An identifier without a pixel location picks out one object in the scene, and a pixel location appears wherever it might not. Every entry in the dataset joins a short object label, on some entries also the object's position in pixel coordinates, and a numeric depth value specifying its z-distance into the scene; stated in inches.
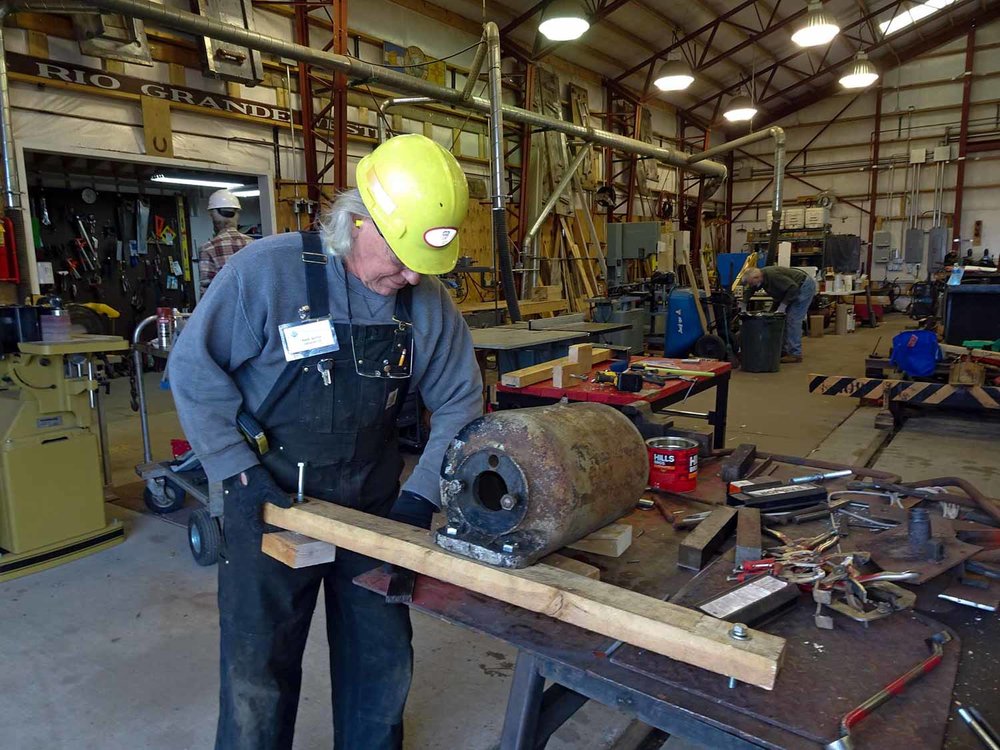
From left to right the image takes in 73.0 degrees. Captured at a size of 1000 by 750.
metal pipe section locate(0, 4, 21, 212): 175.3
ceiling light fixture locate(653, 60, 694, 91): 337.7
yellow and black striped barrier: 172.2
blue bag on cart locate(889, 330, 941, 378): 197.9
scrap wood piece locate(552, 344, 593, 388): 120.3
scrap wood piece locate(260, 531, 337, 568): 50.6
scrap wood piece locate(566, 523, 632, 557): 52.6
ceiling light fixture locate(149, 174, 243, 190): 290.7
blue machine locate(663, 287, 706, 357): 315.3
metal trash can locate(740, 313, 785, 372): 295.3
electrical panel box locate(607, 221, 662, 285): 407.2
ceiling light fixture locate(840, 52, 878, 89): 384.8
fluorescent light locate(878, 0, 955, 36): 490.9
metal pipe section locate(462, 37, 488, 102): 237.5
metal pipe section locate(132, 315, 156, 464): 143.6
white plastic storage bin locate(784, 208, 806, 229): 539.2
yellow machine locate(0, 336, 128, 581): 112.4
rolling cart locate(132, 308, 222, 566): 115.3
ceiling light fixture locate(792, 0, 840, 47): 295.1
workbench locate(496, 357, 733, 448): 111.3
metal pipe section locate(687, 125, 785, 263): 402.6
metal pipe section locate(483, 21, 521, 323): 212.2
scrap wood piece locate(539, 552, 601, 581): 46.0
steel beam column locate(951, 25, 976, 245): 533.6
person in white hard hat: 168.7
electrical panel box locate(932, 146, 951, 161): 553.0
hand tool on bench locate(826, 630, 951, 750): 32.1
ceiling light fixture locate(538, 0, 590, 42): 232.7
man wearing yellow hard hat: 52.1
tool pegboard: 268.5
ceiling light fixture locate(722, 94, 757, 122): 397.7
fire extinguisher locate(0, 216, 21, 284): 178.5
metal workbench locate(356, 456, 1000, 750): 33.8
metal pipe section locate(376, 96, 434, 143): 253.3
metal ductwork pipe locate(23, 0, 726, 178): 179.6
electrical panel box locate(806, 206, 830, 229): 528.4
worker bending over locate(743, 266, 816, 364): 300.0
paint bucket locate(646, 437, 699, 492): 70.6
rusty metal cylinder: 45.8
